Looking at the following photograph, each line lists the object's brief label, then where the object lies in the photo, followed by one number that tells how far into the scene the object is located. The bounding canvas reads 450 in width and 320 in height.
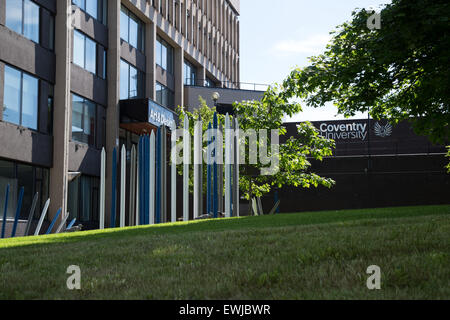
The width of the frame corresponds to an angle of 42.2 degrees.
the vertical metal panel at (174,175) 20.33
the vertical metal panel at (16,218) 19.10
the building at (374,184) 38.09
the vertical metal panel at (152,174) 20.54
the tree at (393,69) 12.05
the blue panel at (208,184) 20.73
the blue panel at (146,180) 21.12
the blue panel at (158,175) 21.42
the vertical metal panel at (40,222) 20.56
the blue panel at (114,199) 21.66
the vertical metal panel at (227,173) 20.01
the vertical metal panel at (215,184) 19.98
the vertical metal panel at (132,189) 23.66
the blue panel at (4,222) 20.14
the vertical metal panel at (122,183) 21.50
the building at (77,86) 24.69
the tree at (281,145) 28.02
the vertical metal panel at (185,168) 19.77
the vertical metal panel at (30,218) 20.08
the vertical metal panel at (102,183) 21.47
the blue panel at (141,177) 21.41
